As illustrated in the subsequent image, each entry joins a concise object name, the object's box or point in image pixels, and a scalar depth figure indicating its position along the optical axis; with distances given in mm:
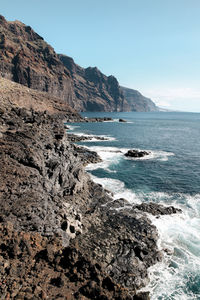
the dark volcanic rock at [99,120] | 152550
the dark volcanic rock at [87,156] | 47875
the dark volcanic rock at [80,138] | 73512
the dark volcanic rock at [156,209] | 26234
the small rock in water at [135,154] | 54516
